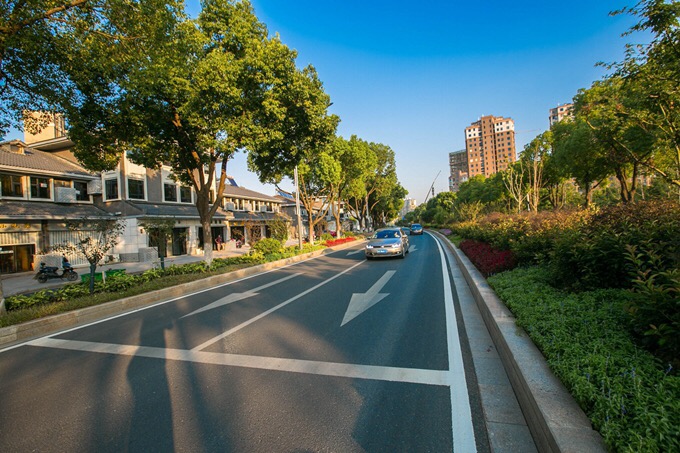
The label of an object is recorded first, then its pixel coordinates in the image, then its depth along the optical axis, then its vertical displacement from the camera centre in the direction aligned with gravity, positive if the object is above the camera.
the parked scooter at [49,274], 14.34 -1.52
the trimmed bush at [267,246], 17.69 -0.93
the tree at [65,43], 7.12 +4.82
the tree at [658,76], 6.11 +3.09
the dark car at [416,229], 40.69 -0.92
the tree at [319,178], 24.16 +4.00
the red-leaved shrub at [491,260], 8.12 -1.19
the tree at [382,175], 44.19 +7.11
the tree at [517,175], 26.41 +3.66
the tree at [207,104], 10.20 +4.53
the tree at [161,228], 15.41 +0.37
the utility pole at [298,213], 20.45 +0.96
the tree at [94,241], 9.19 -0.08
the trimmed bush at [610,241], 4.20 -0.42
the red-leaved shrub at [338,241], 25.99 -1.34
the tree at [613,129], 13.23 +3.59
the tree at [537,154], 22.89 +4.67
